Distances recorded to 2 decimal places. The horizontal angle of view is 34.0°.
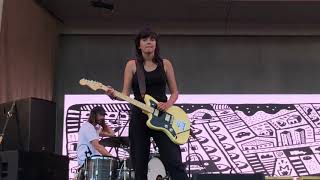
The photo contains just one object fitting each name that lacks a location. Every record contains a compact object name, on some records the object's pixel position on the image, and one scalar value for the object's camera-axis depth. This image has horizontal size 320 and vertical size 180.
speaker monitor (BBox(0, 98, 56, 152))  4.41
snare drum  4.97
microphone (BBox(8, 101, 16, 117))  4.49
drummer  5.39
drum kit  4.97
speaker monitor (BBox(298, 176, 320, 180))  5.09
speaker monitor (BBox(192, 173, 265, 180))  3.65
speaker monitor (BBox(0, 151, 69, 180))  3.78
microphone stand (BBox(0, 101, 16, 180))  4.47
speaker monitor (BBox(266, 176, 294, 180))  5.30
